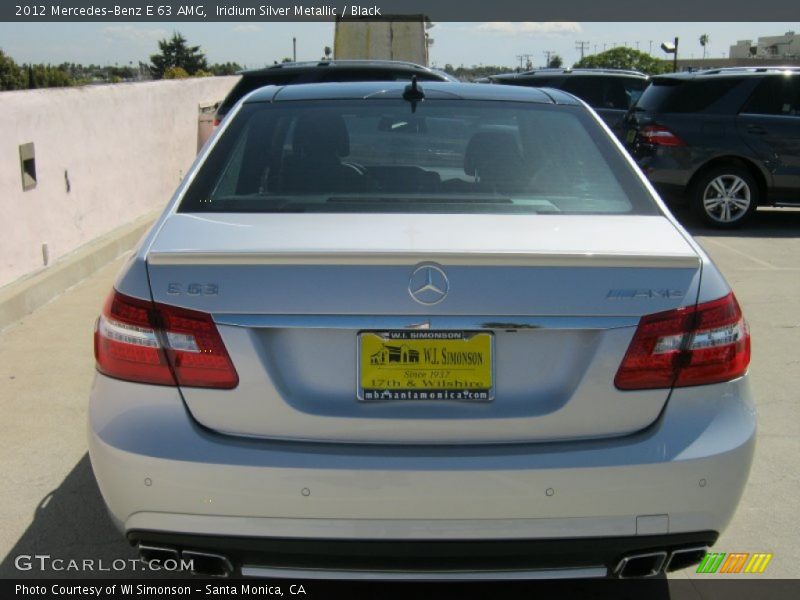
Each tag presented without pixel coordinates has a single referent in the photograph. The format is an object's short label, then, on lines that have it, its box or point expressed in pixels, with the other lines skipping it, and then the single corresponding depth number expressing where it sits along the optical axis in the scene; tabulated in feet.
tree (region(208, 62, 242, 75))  308.97
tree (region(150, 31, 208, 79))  353.92
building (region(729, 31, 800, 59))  341.80
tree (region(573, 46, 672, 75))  286.66
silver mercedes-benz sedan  8.59
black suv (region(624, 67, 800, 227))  36.19
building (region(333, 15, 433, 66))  74.84
